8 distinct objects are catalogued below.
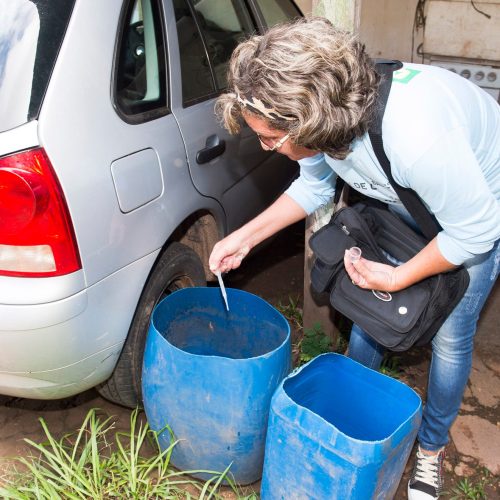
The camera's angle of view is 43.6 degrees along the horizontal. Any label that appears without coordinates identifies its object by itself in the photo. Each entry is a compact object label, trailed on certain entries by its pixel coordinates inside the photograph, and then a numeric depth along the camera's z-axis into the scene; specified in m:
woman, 1.51
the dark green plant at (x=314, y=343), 2.76
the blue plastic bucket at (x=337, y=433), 1.65
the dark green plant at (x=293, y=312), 3.15
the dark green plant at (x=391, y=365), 2.80
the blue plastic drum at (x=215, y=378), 1.91
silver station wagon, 1.70
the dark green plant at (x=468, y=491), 2.26
